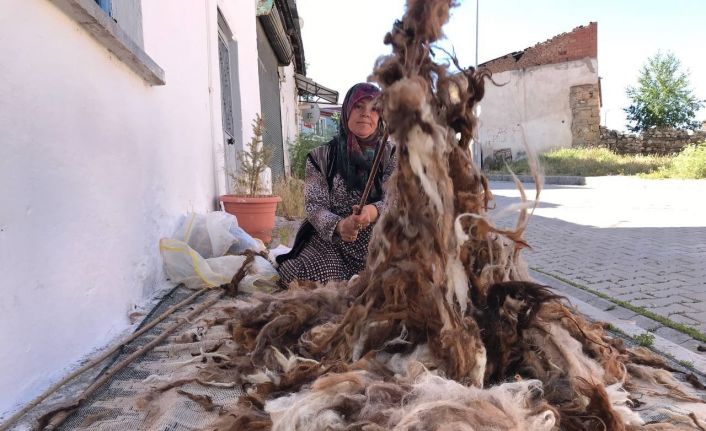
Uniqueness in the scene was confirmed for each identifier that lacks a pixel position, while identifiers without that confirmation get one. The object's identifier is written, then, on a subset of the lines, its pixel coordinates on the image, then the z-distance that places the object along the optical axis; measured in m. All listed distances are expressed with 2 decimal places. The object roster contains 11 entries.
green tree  28.95
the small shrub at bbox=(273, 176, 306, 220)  7.47
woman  3.12
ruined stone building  22.92
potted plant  4.99
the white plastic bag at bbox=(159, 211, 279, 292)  3.40
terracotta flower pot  4.96
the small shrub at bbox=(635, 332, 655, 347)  2.39
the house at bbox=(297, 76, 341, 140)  18.97
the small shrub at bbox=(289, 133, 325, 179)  10.14
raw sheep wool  1.18
